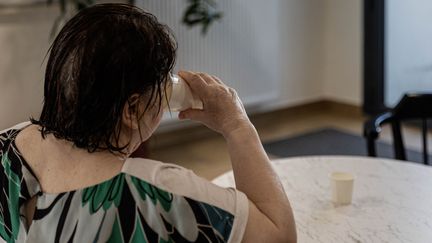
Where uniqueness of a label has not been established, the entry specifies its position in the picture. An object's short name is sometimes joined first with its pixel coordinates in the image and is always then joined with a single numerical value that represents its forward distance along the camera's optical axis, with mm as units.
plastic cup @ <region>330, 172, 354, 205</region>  1619
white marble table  1471
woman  984
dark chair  2225
